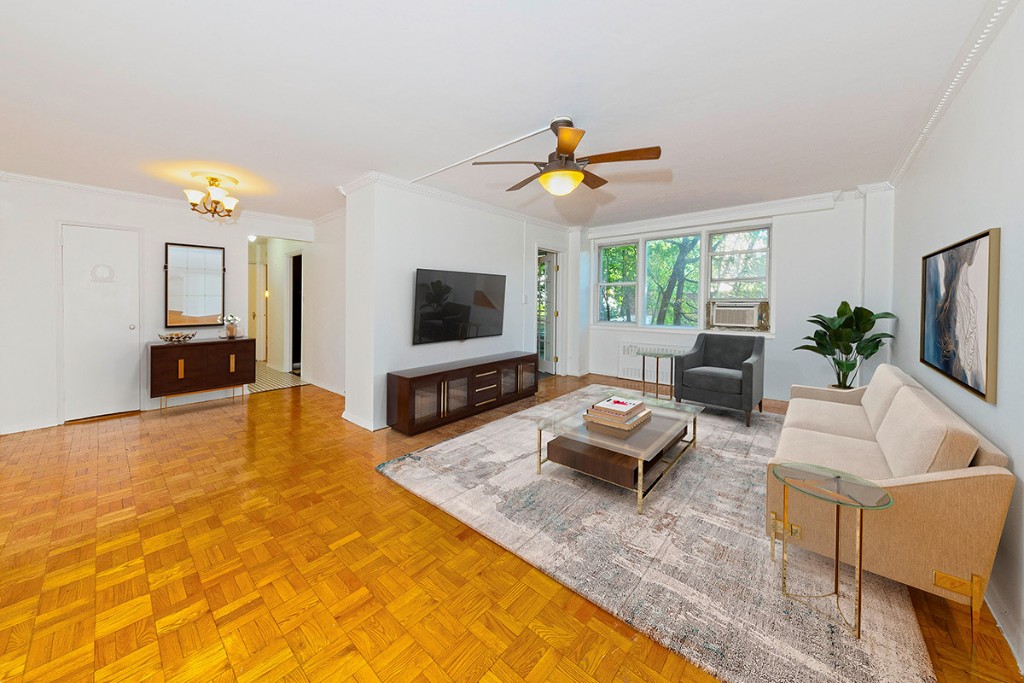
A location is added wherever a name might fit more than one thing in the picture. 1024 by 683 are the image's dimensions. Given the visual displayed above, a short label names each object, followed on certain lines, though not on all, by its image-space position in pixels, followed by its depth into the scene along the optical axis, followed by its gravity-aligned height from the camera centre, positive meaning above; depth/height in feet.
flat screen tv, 14.32 +1.15
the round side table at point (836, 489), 4.83 -1.93
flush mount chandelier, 12.44 +4.36
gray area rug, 4.84 -3.73
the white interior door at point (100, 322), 13.74 +0.28
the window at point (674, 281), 19.06 +2.85
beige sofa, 4.91 -2.28
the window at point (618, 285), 21.36 +2.93
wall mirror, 15.80 +1.90
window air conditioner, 17.30 +1.09
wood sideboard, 14.75 -1.42
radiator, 19.75 -1.38
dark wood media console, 12.62 -2.00
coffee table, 8.23 -2.58
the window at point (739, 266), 17.25 +3.34
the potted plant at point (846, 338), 12.94 +0.09
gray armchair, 13.15 -1.20
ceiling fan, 7.75 +3.70
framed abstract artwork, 5.99 +0.56
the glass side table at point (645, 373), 15.59 -1.71
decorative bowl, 15.49 -0.30
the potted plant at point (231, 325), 17.10 +0.28
